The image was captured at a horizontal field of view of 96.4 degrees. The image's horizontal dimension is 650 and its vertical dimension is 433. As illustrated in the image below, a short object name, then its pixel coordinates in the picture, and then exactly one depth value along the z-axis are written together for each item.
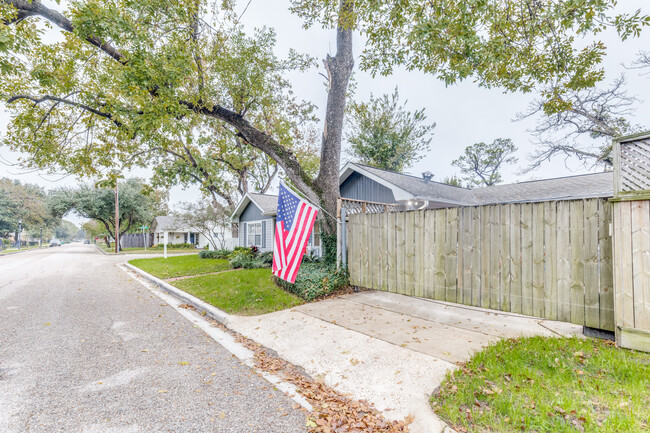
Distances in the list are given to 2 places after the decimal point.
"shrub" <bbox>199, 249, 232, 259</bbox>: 16.17
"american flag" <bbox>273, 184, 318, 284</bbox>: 5.50
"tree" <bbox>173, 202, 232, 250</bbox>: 16.09
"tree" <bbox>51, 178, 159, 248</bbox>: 28.39
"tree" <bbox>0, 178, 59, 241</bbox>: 35.88
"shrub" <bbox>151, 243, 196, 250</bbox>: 34.00
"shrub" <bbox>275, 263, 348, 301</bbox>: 6.13
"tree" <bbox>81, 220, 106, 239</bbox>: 48.11
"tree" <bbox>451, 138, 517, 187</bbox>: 32.94
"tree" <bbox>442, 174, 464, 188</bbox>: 31.30
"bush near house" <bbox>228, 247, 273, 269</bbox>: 11.28
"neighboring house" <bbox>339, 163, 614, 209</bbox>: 10.25
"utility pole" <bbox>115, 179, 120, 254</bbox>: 25.98
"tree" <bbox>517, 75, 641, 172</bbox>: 14.31
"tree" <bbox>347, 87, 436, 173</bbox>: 21.73
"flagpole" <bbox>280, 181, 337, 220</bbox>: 7.50
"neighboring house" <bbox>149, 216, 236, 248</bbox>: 36.41
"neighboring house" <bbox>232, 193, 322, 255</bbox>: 15.16
